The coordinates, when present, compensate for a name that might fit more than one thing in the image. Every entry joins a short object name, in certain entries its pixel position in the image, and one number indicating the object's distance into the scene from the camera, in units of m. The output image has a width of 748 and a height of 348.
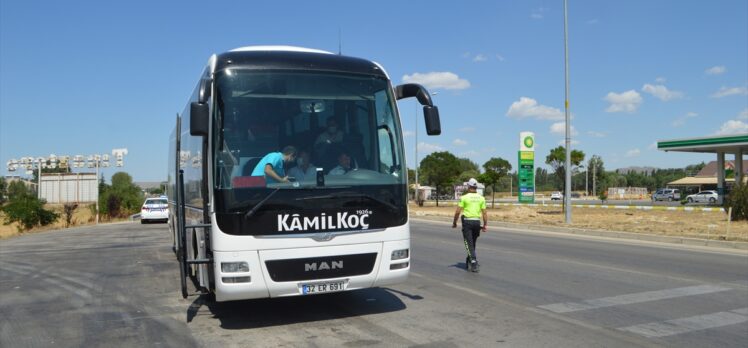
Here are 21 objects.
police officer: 10.75
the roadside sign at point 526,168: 40.00
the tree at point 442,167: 56.59
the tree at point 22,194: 33.50
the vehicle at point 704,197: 54.18
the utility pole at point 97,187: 35.71
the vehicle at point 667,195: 65.81
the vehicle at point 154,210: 30.02
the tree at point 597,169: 103.56
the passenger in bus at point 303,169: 6.35
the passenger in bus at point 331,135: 6.68
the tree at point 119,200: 41.75
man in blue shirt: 6.22
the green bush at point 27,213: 30.36
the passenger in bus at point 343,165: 6.54
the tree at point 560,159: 38.50
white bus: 6.09
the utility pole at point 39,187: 41.08
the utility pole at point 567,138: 24.56
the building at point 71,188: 40.91
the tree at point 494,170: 48.12
